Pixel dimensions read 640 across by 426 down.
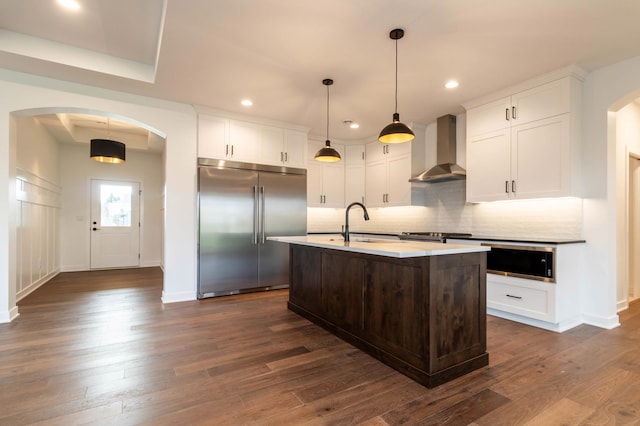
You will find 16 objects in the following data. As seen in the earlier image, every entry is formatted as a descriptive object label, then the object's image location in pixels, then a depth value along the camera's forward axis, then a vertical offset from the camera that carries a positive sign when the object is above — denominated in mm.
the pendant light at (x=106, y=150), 5562 +1157
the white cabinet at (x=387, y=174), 5359 +739
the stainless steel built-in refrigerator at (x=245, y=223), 4613 -126
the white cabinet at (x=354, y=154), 6359 +1244
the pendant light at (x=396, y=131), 2719 +768
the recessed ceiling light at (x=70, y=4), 2608 +1776
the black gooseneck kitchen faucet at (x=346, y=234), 3195 -199
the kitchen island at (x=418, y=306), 2152 -701
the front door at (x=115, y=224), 7285 -231
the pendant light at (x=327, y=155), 3801 +734
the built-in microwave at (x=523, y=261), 3209 -509
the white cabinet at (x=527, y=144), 3371 +839
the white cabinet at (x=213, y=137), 4672 +1178
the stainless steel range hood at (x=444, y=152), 4586 +967
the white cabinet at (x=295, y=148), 5355 +1152
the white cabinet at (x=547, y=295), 3193 -869
